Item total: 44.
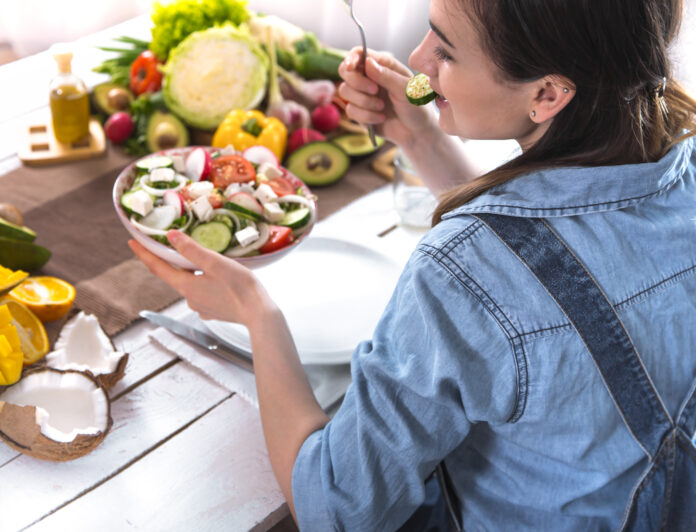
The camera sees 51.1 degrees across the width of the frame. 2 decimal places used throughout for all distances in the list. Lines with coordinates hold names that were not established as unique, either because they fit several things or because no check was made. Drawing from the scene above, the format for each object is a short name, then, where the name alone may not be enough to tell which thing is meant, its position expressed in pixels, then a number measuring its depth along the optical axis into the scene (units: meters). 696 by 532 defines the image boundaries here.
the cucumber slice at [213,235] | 1.18
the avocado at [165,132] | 1.77
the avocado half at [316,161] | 1.72
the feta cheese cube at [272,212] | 1.23
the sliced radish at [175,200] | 1.18
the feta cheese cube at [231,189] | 1.24
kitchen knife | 1.17
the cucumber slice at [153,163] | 1.26
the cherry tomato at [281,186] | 1.31
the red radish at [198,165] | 1.29
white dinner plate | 1.22
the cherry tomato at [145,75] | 1.90
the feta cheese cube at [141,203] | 1.17
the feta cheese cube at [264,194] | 1.26
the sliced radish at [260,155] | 1.53
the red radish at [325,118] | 1.88
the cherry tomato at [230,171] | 1.28
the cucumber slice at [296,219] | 1.25
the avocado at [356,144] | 1.81
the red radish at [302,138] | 1.78
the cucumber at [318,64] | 2.00
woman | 0.79
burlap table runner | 1.33
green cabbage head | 1.83
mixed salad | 1.19
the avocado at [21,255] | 1.27
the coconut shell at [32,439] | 0.93
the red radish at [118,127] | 1.75
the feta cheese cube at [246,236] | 1.17
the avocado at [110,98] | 1.83
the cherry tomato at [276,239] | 1.20
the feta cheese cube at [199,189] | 1.21
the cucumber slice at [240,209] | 1.21
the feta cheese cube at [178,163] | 1.30
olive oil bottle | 1.66
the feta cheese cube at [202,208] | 1.19
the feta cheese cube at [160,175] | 1.24
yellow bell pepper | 1.74
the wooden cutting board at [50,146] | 1.67
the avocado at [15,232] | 1.27
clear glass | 1.56
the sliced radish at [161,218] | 1.18
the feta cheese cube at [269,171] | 1.36
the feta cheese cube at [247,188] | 1.26
